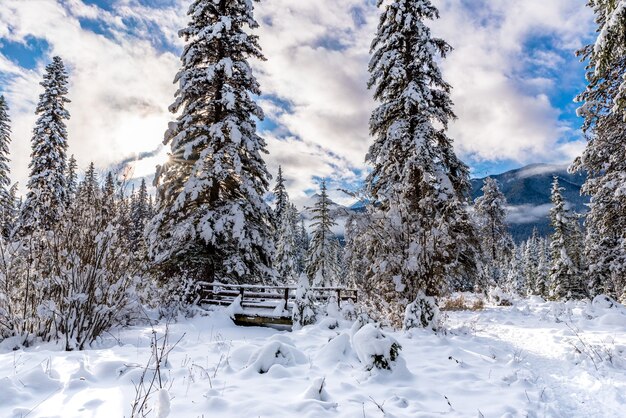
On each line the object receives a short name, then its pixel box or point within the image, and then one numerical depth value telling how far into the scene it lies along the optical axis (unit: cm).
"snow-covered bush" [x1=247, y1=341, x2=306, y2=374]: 468
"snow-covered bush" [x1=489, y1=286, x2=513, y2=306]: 1446
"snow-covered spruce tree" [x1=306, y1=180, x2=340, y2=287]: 3135
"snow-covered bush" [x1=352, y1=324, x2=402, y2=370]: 477
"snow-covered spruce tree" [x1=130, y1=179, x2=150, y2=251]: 3979
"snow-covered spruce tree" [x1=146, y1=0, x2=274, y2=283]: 1347
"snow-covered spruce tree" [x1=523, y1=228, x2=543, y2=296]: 5687
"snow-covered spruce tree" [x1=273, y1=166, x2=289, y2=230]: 3771
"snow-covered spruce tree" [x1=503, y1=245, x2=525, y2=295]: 5381
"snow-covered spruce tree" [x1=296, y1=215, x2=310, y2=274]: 6057
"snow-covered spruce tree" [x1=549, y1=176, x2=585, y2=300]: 2930
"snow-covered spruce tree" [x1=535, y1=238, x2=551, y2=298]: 4647
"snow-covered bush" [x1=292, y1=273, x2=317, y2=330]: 1061
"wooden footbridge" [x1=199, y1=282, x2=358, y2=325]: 1174
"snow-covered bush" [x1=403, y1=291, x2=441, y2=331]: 819
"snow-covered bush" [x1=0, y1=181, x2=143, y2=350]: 638
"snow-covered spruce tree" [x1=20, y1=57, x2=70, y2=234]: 2388
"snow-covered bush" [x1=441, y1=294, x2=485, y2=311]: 1336
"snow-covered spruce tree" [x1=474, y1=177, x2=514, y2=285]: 3012
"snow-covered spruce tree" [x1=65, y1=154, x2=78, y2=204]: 3681
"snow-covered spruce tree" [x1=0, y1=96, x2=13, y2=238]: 2750
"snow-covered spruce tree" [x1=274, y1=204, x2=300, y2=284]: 3716
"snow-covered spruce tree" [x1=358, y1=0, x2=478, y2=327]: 1029
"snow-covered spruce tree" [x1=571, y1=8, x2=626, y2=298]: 1256
